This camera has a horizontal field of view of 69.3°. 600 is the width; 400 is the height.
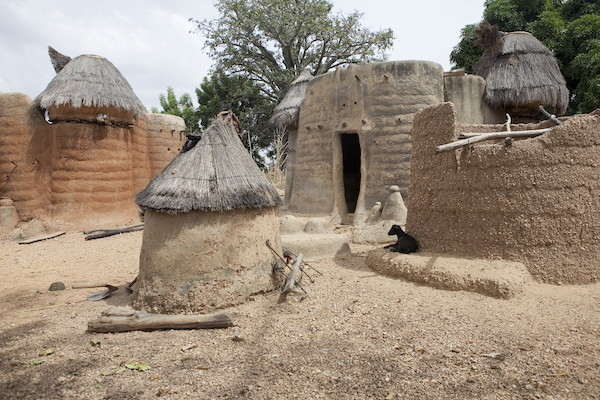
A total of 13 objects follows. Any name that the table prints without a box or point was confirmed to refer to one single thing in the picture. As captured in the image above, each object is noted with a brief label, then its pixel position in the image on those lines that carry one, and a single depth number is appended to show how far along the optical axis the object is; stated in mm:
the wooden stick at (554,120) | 4933
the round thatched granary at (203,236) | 4137
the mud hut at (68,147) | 9578
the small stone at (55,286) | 5363
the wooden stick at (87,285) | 5160
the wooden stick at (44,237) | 8766
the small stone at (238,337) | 3531
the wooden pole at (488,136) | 4633
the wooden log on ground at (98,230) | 9477
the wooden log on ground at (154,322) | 3762
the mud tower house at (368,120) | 8375
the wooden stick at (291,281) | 4350
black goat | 5191
